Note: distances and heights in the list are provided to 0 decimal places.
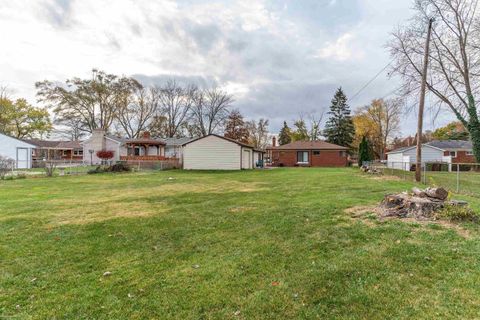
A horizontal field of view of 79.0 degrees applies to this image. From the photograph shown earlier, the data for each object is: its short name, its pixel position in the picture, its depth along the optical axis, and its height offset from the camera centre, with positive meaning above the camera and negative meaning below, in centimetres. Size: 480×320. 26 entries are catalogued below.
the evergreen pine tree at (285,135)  5760 +542
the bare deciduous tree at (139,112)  4894 +864
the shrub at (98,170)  2321 -66
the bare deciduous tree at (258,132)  5697 +597
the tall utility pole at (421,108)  1389 +260
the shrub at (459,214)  564 -102
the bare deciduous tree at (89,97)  4344 +997
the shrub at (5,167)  1830 -33
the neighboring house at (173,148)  4031 +201
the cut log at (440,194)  635 -70
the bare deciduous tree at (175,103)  5178 +1056
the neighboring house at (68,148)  4747 +238
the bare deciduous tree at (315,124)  5297 +693
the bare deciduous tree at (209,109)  5228 +959
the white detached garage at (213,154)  2911 +82
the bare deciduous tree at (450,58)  1856 +702
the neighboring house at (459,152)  3509 +121
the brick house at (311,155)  3794 +92
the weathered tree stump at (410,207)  609 -98
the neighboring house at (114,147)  3953 +207
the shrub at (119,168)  2497 -51
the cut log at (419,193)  673 -74
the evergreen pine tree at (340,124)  4947 +659
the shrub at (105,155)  3816 +95
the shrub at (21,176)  1894 -91
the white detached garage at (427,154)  3362 +95
